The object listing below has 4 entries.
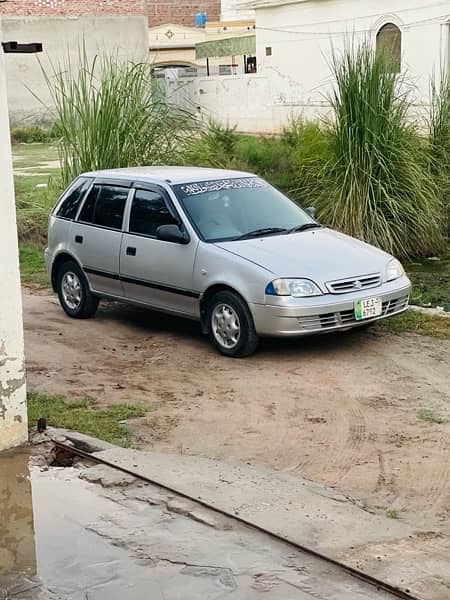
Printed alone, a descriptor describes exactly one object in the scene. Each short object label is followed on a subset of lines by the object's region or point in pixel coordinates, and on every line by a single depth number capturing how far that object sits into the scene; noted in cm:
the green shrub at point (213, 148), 1634
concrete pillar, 632
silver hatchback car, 938
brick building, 4297
